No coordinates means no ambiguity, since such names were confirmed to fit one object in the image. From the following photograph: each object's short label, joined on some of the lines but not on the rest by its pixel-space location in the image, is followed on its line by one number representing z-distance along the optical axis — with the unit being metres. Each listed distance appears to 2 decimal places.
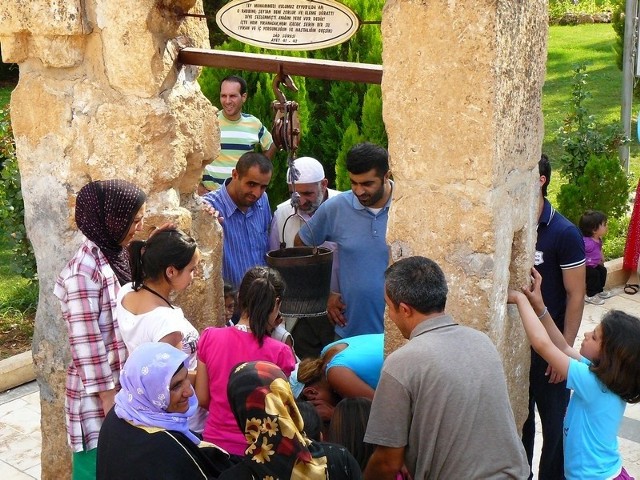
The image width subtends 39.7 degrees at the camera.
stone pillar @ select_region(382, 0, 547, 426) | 3.08
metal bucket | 4.00
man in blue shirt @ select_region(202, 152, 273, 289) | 4.93
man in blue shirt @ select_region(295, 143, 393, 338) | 4.55
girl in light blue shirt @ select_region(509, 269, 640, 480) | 3.32
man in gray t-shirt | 2.83
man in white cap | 4.95
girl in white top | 3.42
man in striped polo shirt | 6.44
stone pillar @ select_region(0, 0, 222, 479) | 3.84
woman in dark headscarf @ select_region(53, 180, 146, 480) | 3.48
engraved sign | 3.58
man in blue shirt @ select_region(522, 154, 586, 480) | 4.27
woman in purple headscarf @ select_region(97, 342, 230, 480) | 2.77
